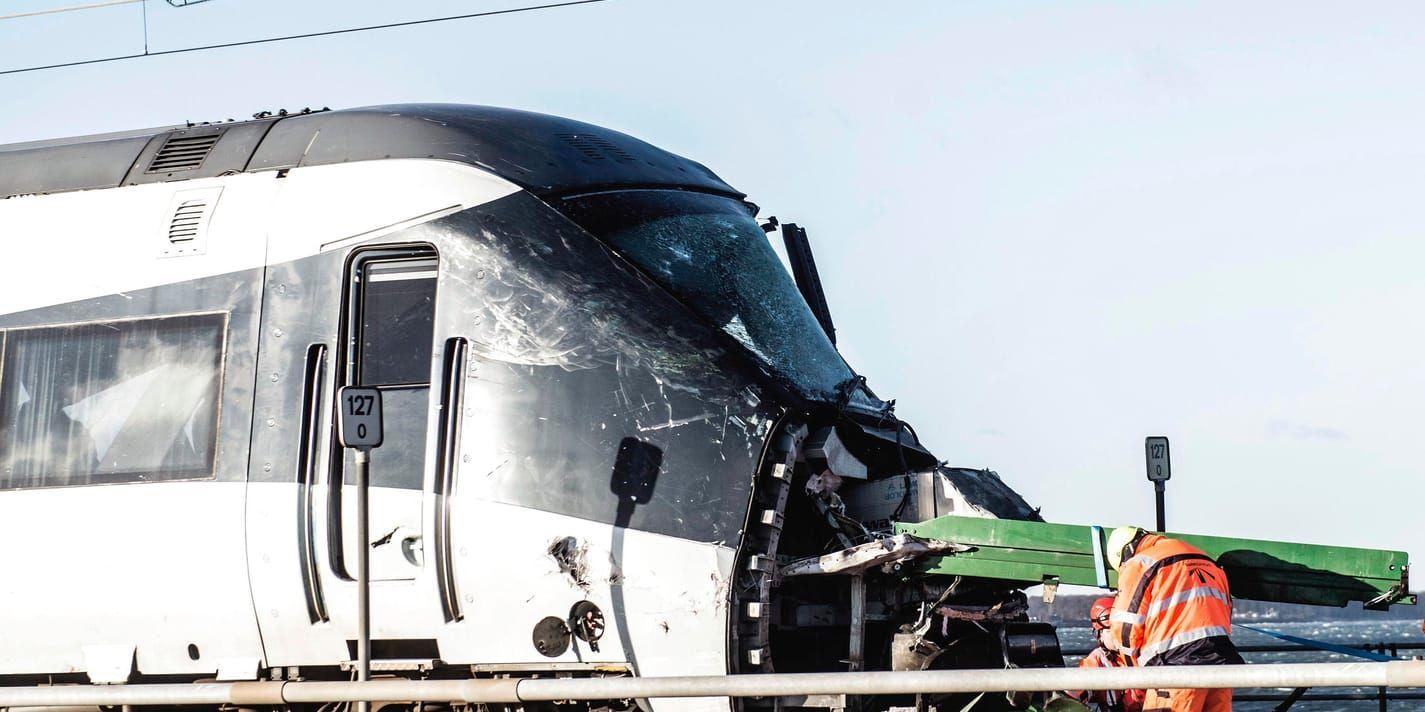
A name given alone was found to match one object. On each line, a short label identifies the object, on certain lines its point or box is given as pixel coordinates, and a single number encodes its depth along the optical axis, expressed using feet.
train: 55.36
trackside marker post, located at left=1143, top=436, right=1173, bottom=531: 91.35
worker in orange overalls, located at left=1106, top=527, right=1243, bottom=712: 52.39
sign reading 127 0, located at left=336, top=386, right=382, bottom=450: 54.08
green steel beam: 54.70
